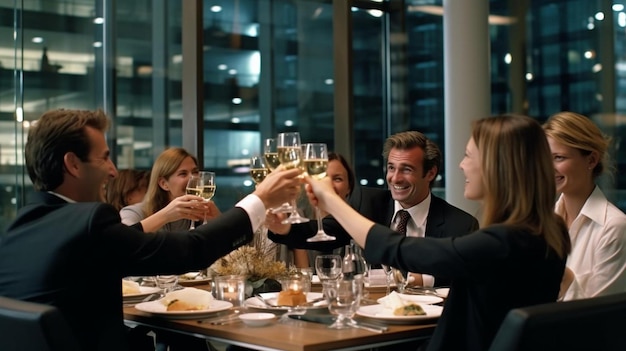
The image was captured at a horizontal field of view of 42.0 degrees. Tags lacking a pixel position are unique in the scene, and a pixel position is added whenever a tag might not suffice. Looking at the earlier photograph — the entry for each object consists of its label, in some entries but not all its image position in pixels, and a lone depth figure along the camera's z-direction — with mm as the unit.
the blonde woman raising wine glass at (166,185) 4543
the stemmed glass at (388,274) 3116
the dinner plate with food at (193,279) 3721
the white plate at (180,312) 2719
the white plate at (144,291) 3160
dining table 2283
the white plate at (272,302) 2840
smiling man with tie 3748
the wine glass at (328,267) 2709
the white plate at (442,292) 3062
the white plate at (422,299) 2842
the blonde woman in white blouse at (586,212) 2912
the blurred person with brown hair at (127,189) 5043
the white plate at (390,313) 2538
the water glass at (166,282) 3328
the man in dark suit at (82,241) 2328
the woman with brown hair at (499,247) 2217
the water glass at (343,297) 2453
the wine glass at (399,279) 2971
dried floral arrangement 3125
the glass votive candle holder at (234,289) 2834
